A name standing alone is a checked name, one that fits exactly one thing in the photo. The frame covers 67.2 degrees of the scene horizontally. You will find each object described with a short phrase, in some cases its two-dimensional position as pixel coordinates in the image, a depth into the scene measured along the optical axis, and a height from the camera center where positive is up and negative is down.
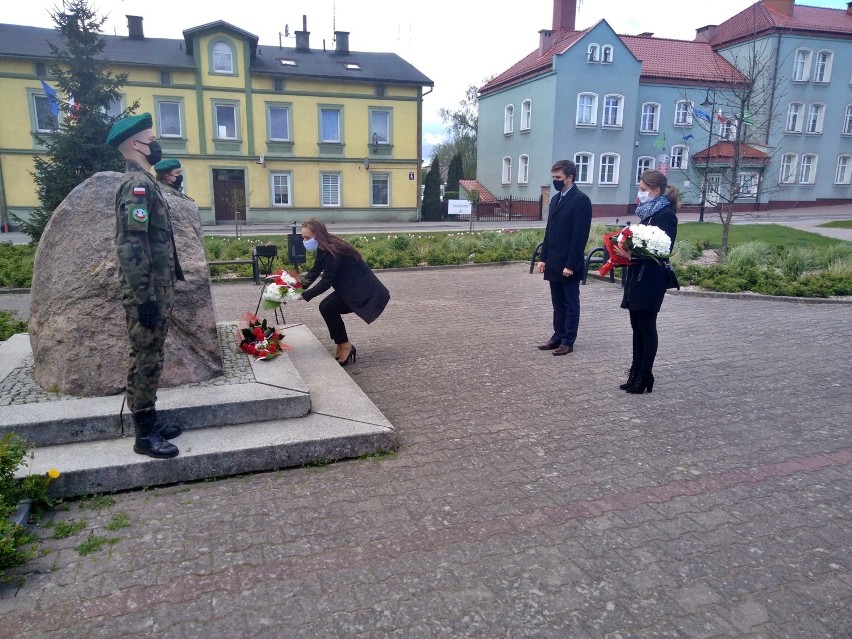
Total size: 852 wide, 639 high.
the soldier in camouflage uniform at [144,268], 3.94 -0.54
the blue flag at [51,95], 21.05 +2.68
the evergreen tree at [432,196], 37.97 -0.64
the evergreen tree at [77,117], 17.80 +1.70
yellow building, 29.02 +3.07
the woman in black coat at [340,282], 6.43 -0.99
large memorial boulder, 4.91 -1.03
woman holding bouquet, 5.64 -0.80
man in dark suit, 6.91 -0.64
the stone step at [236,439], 4.04 -1.75
